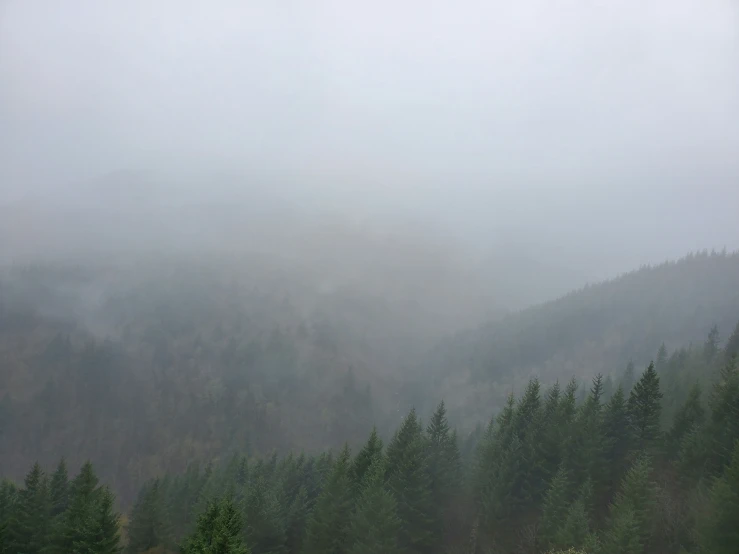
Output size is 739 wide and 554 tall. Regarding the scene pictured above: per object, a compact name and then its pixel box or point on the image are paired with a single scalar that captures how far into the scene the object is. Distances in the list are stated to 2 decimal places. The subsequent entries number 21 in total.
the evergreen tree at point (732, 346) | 95.31
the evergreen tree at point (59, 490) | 58.97
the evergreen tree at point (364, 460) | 55.44
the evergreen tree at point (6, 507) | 37.45
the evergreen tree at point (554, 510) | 42.06
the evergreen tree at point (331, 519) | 48.00
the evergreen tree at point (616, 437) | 50.00
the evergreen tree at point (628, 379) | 126.38
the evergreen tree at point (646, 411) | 51.47
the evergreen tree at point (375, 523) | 44.88
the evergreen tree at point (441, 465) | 51.91
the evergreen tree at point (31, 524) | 44.31
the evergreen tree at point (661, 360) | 135.00
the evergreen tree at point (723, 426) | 42.87
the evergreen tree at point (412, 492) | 48.06
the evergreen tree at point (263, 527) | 50.12
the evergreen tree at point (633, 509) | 34.44
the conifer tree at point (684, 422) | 51.25
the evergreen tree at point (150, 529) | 54.10
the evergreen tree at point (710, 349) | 115.60
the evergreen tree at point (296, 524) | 54.18
